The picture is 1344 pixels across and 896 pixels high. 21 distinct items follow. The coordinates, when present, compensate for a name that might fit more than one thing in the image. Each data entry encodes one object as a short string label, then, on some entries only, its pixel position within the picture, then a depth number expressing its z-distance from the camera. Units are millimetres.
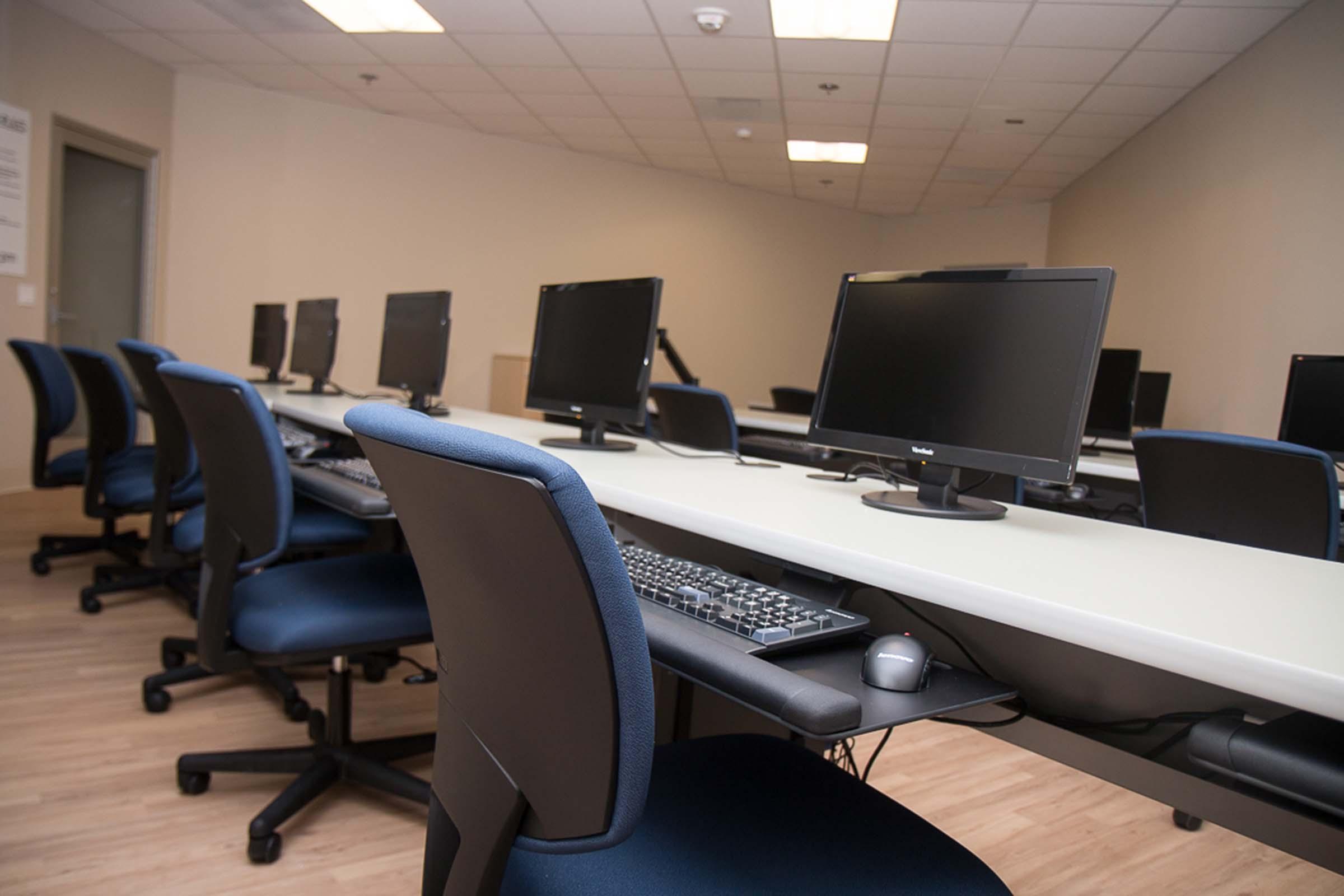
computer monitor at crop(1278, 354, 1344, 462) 2963
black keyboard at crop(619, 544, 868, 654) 1011
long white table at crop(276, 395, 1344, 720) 740
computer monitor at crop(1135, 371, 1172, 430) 4848
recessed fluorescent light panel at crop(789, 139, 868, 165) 7164
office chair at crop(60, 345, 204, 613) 3047
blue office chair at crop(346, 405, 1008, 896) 677
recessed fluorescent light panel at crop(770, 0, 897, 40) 4434
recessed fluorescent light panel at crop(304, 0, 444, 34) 4863
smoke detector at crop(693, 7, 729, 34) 4570
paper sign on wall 4914
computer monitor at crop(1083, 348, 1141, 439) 4195
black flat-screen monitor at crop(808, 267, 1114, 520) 1301
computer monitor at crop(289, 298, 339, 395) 4168
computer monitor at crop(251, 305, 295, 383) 4656
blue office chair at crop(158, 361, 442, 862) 1646
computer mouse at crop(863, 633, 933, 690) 944
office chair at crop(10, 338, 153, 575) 3373
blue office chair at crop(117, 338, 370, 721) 2318
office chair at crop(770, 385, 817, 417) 6125
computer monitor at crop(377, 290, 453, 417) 3254
